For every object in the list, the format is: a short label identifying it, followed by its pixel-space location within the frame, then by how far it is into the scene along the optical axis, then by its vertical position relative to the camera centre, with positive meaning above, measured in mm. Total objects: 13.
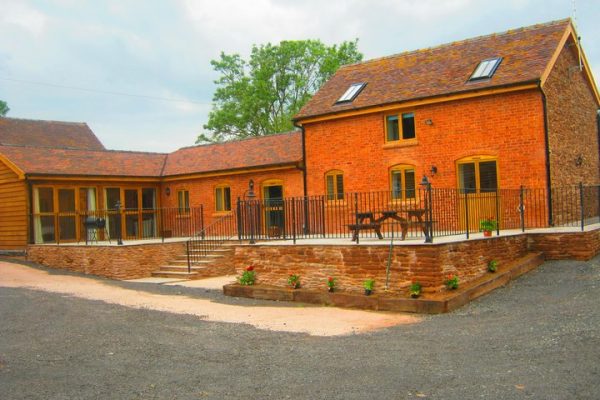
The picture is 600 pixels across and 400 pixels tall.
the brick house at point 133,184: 20547 +1193
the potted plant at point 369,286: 11312 -1546
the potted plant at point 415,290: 10648 -1564
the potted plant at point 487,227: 12573 -563
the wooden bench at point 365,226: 12250 -405
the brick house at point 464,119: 15906 +2550
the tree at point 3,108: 65438 +12730
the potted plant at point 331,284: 11957 -1566
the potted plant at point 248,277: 13414 -1519
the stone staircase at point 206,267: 17156 -1637
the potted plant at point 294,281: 12594 -1557
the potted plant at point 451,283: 10773 -1474
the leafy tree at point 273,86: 43500 +9408
